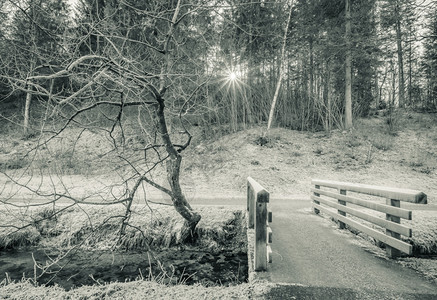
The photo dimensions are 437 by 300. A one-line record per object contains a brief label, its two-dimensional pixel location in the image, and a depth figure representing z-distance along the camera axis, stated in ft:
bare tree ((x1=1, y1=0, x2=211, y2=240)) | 10.97
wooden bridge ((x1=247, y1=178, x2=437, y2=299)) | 9.43
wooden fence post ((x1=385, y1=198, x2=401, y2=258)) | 12.45
